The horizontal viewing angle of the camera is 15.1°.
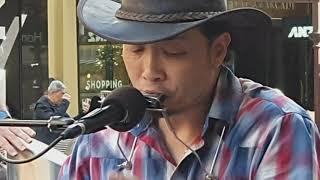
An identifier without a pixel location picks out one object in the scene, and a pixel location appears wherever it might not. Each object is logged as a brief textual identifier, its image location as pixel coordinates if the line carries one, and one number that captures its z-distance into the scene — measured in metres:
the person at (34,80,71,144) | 8.68
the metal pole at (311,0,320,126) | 9.96
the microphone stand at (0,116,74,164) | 1.70
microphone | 1.69
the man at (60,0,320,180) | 1.82
